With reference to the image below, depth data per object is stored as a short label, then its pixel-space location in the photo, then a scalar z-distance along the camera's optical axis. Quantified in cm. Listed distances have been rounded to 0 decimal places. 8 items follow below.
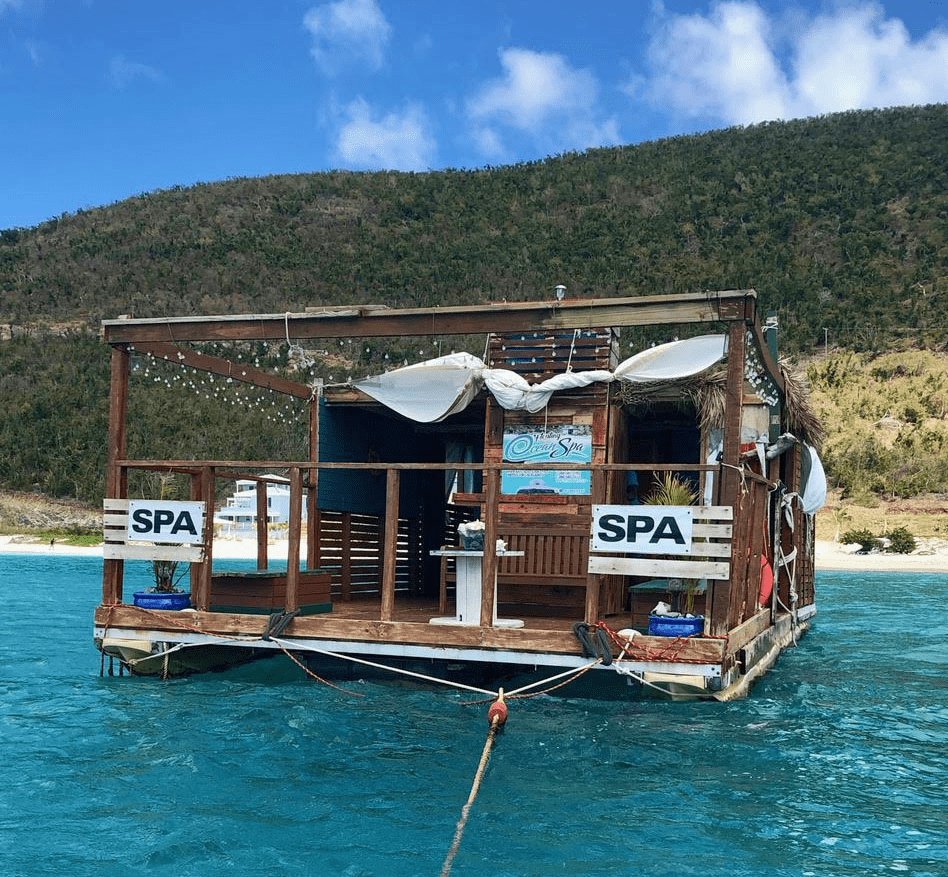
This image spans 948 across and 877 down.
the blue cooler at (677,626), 860
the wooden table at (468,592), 957
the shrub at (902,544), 3356
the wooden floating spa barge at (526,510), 868
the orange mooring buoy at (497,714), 737
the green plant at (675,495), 919
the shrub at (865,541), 3406
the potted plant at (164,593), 1007
